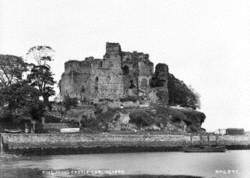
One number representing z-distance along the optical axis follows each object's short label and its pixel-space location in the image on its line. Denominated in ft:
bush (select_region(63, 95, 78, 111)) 274.36
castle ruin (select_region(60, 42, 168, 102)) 293.43
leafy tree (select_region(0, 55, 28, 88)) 238.89
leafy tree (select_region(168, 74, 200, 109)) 323.78
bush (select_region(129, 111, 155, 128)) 257.14
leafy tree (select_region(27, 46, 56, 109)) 249.14
